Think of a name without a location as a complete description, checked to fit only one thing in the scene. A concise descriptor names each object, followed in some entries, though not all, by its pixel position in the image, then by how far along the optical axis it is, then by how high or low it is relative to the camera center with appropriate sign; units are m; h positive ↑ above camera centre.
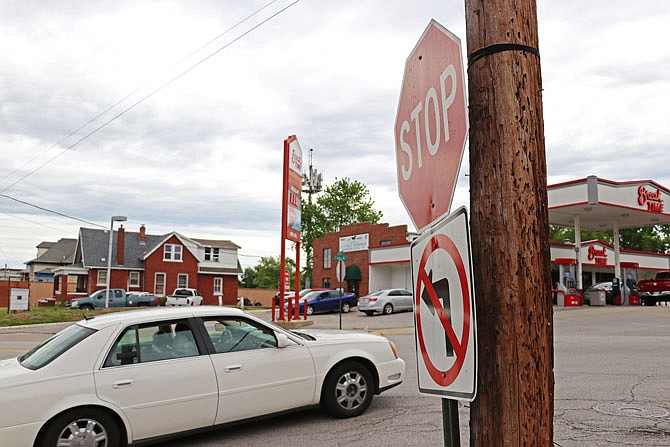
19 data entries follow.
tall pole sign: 22.86 +4.02
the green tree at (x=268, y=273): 104.56 +5.27
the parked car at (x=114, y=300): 44.31 +0.32
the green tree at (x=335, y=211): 75.31 +11.56
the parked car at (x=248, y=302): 63.51 +0.16
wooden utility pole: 2.23 +0.26
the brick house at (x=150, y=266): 54.34 +3.51
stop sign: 2.30 +0.75
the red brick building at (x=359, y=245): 46.34 +4.59
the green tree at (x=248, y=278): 120.18 +5.17
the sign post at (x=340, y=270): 22.38 +1.22
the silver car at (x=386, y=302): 32.25 +0.04
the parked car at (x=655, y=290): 32.94 +0.61
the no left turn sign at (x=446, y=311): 2.17 -0.03
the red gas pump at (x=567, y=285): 31.81 +0.95
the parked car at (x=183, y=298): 48.58 +0.48
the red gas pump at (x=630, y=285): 34.72 +0.98
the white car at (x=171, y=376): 5.83 -0.79
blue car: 36.06 +0.06
